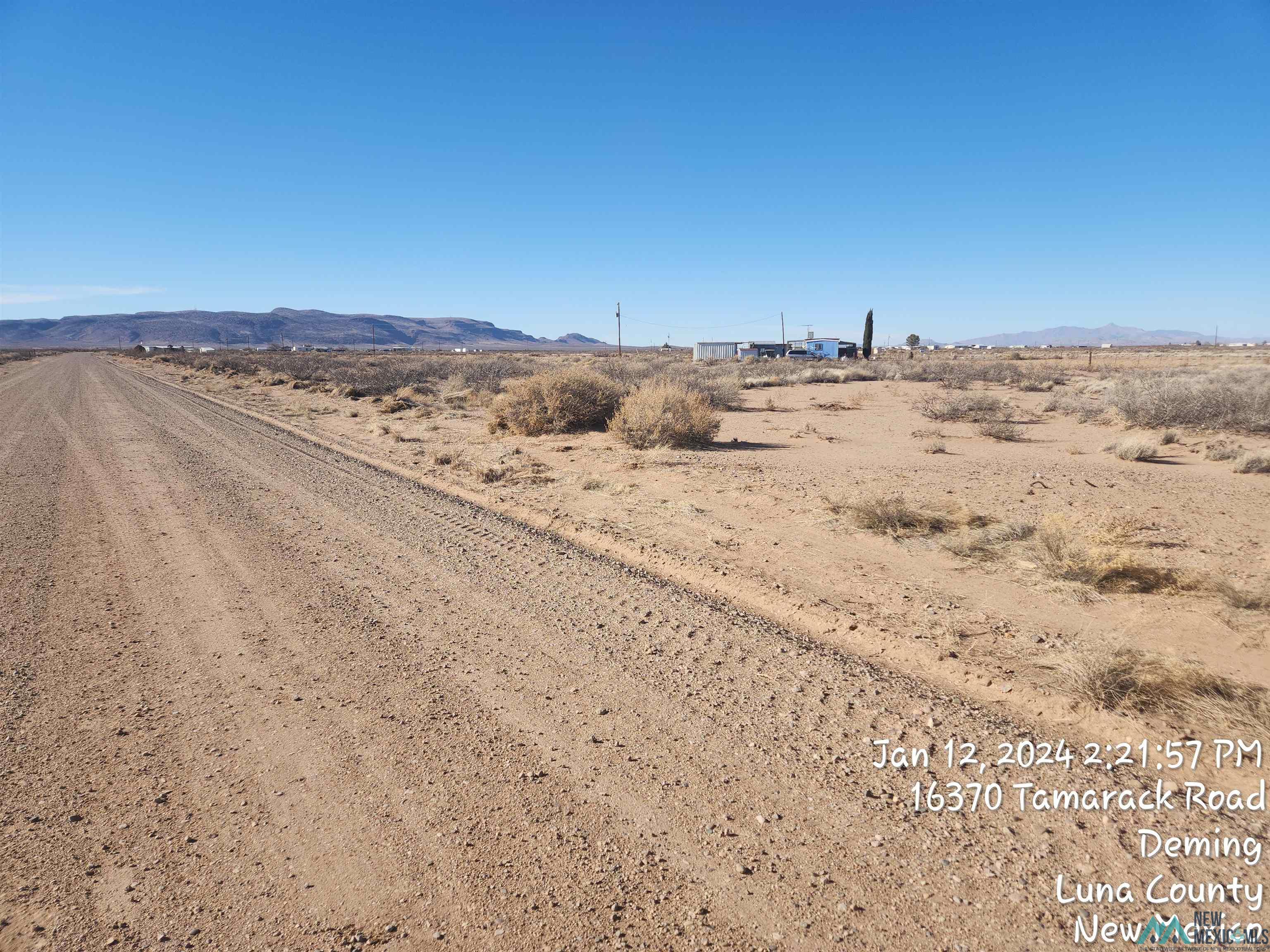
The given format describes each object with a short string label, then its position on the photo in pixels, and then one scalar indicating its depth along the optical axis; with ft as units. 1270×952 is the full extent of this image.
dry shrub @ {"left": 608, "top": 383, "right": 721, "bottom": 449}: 50.52
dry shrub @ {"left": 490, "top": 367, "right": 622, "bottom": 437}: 59.26
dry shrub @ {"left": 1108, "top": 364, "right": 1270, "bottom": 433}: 52.65
